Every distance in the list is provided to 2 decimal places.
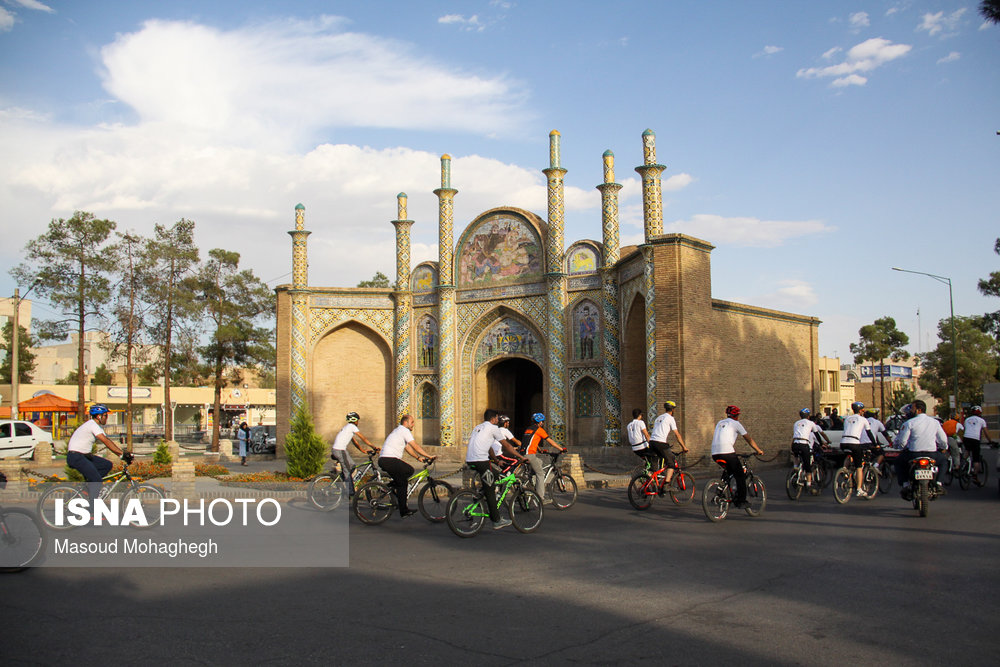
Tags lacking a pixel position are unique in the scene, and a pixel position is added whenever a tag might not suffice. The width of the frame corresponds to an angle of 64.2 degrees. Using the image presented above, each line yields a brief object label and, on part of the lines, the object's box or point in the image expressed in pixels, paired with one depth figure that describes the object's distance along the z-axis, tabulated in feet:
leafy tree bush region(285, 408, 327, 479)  54.95
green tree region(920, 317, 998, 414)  161.89
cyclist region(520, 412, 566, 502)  40.34
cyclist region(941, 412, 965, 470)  51.19
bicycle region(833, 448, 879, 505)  42.45
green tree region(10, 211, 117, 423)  95.40
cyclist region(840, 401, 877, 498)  43.70
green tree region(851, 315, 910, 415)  160.35
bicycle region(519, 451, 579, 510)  41.19
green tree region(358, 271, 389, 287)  169.29
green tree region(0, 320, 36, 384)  168.80
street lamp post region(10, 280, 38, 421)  98.53
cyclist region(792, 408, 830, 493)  44.11
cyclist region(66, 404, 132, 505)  33.45
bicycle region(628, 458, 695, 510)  41.37
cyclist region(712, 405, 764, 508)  36.99
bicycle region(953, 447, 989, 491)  50.08
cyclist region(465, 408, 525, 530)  34.65
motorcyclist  37.70
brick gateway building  67.82
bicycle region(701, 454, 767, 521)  36.66
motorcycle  36.88
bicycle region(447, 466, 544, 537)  32.89
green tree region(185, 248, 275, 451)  116.16
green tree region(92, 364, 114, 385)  192.38
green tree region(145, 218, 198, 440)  101.91
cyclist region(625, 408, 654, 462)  43.01
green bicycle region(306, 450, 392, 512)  41.04
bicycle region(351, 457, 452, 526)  36.63
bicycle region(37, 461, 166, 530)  33.17
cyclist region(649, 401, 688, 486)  41.14
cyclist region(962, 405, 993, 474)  49.21
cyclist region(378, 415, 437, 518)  35.94
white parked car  83.30
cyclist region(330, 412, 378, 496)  41.11
